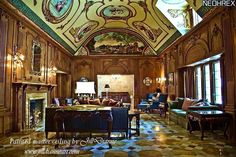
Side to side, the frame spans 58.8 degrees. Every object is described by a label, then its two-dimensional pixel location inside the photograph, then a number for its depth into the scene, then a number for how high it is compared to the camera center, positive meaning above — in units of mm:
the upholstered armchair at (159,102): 10123 -804
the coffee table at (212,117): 5031 -776
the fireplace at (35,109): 6629 -814
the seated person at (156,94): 11205 -519
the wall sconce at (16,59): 5949 +800
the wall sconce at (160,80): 12091 +339
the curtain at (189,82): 8469 +127
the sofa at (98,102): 5839 -493
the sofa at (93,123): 5230 -932
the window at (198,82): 7897 +119
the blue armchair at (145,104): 10955 -976
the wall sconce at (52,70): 8945 +715
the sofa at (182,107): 6143 -778
